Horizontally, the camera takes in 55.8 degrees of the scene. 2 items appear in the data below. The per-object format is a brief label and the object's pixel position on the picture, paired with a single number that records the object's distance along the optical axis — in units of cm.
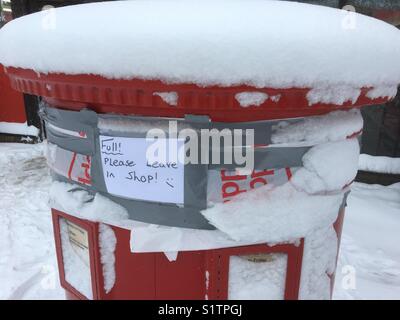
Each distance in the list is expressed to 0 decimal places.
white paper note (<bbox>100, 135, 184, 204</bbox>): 100
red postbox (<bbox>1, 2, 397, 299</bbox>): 90
